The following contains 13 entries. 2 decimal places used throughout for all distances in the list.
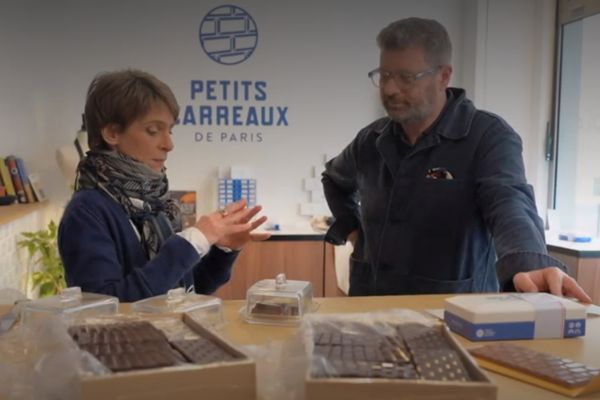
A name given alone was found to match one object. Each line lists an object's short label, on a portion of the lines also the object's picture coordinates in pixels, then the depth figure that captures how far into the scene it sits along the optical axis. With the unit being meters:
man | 1.75
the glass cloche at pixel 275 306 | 1.14
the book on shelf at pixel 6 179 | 4.07
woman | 1.35
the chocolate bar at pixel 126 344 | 0.70
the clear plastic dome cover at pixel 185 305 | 1.09
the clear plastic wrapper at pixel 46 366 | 0.67
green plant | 3.87
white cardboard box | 1.02
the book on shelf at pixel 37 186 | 4.18
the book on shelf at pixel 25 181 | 4.13
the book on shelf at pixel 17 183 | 4.11
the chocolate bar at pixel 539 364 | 0.81
